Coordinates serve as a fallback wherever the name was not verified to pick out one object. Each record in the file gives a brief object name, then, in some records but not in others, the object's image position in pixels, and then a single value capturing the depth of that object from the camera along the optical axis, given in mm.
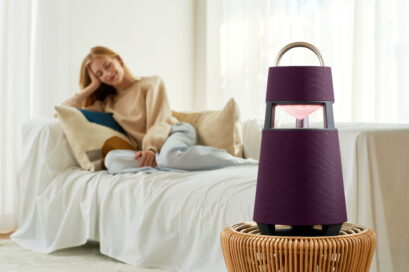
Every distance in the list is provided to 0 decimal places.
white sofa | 3102
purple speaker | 2705
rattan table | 2588
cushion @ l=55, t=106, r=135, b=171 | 4843
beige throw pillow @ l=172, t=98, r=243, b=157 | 4985
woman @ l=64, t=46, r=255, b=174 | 4575
